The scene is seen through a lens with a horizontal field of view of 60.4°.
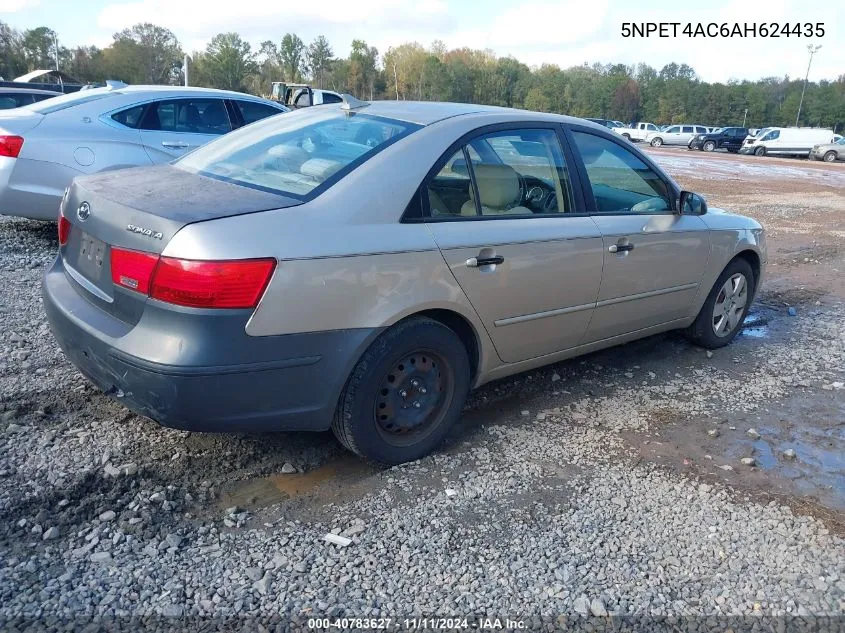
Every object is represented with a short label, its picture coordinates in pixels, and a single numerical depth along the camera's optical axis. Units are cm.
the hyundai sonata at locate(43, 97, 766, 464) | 276
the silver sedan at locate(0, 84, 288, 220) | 637
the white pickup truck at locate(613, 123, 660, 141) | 4807
